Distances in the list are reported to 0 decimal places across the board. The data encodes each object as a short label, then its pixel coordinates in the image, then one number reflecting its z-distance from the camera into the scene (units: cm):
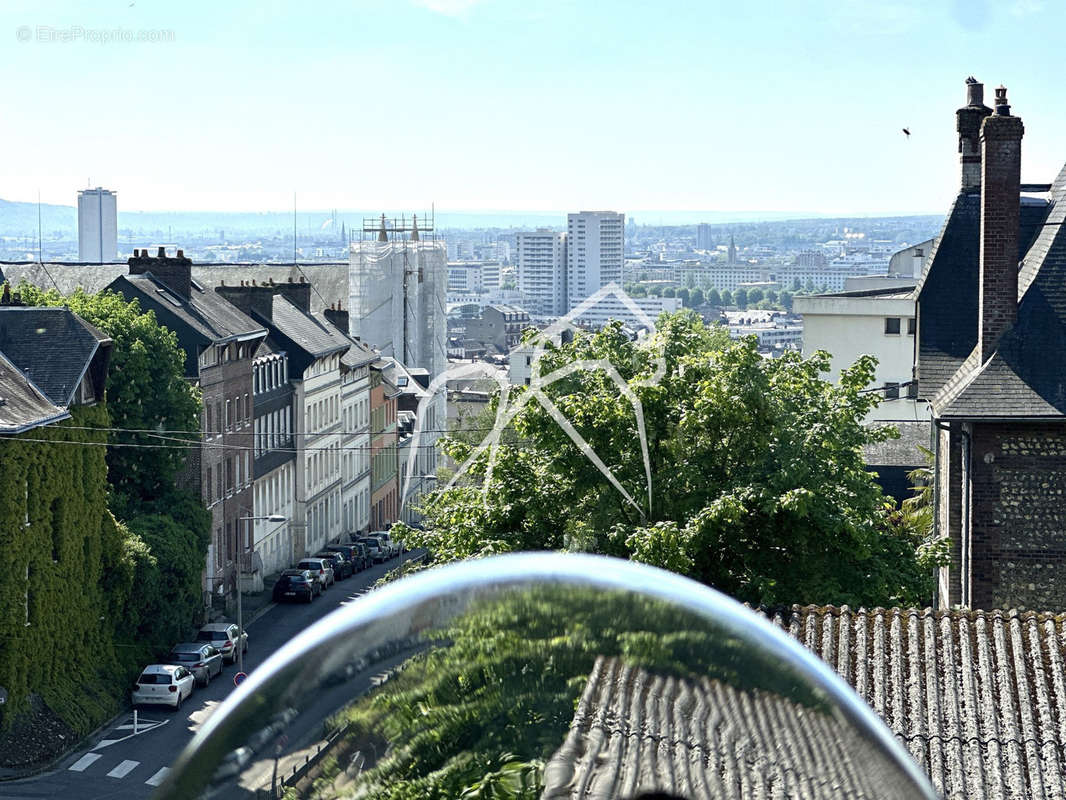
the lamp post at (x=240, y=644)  4682
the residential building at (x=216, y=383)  5516
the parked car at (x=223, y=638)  4834
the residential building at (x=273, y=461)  6425
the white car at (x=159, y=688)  4234
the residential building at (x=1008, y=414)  2412
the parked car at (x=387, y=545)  7612
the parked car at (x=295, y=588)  5975
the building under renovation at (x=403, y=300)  11131
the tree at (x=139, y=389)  4859
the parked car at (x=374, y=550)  7411
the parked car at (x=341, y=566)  6762
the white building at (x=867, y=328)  6806
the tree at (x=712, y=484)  2394
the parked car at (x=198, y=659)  4494
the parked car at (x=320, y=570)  6206
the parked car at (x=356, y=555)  7031
